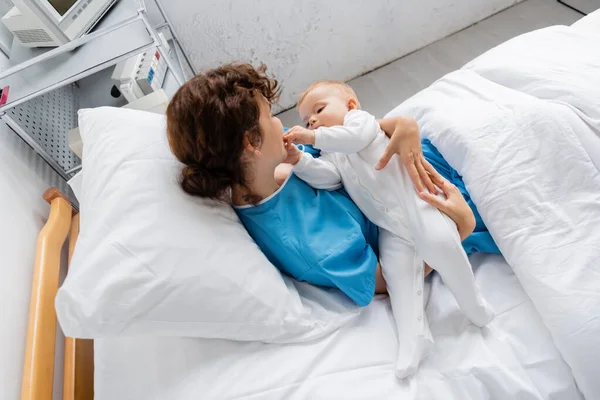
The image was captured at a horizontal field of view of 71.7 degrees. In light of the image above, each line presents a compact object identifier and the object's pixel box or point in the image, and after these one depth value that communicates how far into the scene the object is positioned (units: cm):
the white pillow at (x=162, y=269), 73
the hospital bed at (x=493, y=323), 80
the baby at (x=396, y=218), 86
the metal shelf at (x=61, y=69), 118
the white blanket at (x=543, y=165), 81
